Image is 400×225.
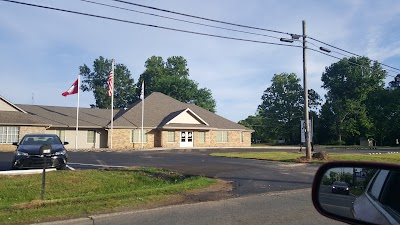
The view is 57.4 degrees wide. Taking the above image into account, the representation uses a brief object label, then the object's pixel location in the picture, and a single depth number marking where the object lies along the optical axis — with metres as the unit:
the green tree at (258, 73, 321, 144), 81.44
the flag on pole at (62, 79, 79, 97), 37.59
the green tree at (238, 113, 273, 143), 92.15
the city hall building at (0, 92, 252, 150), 36.34
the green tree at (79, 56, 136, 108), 82.06
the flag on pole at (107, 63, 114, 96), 38.34
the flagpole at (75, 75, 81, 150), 37.92
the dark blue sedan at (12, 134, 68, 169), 14.14
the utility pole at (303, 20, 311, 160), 22.49
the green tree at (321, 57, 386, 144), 71.06
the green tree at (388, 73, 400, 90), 71.47
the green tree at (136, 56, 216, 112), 69.31
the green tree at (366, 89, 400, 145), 59.69
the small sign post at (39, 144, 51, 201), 9.39
